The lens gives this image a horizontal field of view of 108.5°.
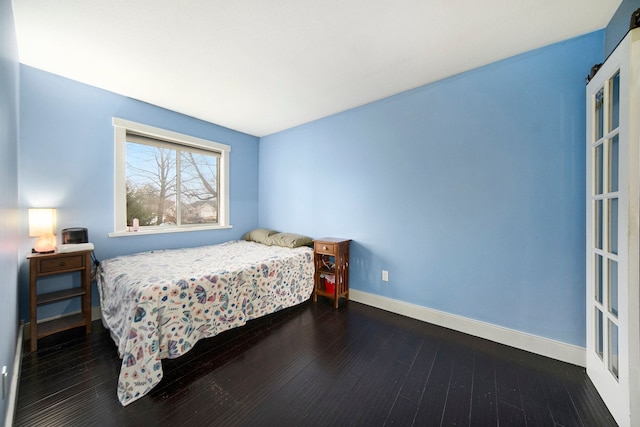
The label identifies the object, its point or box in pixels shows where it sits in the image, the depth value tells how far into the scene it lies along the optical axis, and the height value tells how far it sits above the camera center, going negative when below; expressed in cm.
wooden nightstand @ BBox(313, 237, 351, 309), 273 -70
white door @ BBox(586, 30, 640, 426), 116 -11
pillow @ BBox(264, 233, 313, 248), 304 -38
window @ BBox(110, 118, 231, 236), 262 +43
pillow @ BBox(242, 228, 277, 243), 346 -34
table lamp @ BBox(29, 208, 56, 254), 196 -14
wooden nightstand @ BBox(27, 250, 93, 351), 187 -72
